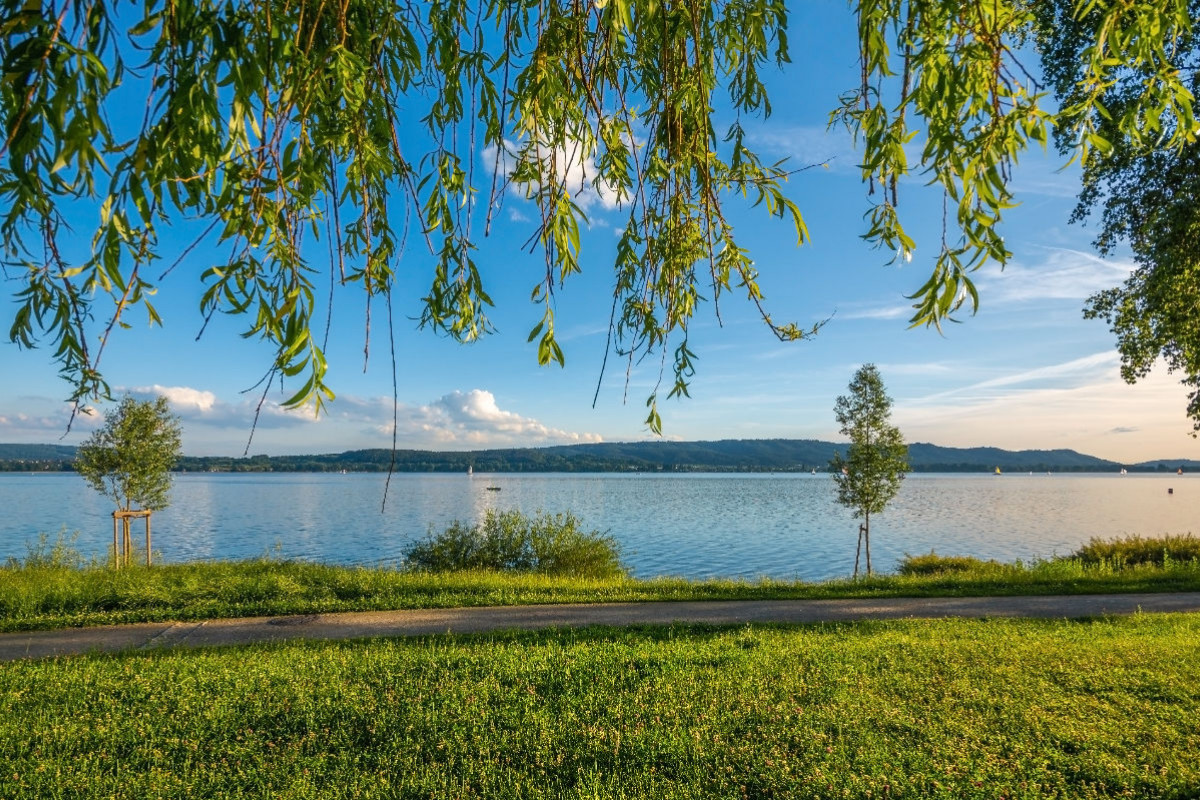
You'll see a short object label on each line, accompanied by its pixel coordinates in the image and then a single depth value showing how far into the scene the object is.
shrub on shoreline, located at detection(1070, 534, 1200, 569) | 18.33
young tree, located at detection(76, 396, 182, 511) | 18.83
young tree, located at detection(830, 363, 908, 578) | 21.52
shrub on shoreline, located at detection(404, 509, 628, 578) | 17.42
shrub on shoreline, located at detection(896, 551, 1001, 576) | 19.42
